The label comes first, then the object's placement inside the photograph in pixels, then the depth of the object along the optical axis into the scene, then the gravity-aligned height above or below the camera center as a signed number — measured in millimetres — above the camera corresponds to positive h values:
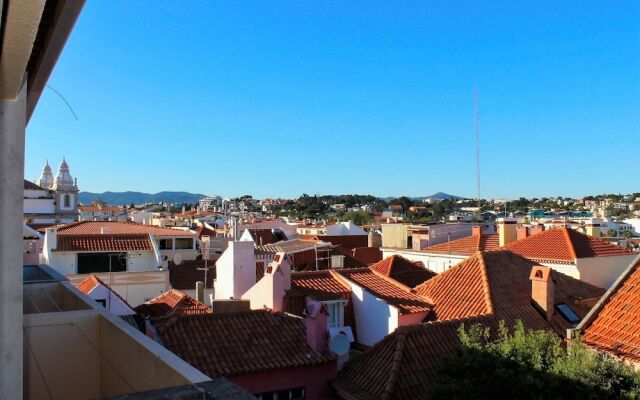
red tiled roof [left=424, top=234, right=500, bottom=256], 25438 -1781
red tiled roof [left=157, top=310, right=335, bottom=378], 9969 -2517
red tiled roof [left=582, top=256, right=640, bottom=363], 8953 -2013
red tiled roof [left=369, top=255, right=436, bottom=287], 19969 -2324
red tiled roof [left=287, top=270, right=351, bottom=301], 14195 -2054
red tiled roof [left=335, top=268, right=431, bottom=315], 14586 -2276
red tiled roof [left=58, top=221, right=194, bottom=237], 27406 -874
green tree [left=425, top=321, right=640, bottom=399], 7816 -2484
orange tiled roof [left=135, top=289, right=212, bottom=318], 15626 -2840
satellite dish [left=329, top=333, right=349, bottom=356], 11008 -2701
